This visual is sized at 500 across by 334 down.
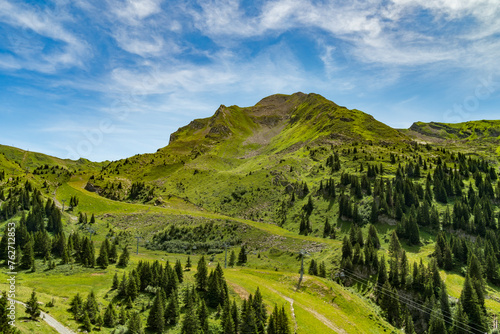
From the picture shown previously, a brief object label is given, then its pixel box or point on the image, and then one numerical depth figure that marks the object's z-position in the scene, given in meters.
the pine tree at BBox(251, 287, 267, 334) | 53.22
